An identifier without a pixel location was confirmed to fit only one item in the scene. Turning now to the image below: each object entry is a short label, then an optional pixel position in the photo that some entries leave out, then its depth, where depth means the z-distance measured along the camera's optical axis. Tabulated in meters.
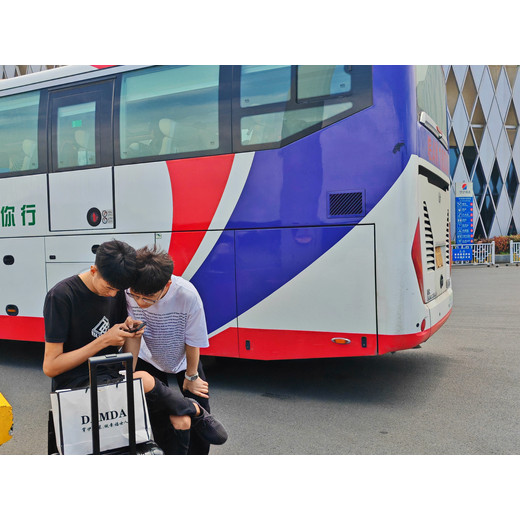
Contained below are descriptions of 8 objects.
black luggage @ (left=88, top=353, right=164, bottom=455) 2.32
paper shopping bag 2.35
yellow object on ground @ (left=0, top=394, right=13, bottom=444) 3.59
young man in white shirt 2.82
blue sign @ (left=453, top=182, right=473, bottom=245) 18.83
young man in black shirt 2.54
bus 4.44
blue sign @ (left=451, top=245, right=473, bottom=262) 19.55
